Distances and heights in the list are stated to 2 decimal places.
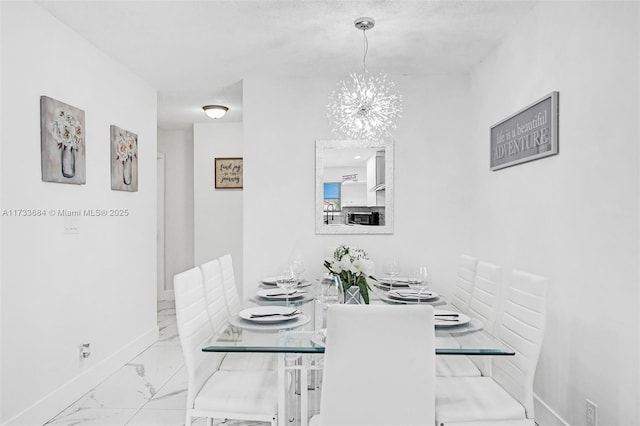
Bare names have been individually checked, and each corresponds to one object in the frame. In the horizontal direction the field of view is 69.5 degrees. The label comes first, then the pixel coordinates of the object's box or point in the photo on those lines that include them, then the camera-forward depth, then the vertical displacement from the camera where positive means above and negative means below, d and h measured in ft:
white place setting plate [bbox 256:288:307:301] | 9.28 -1.80
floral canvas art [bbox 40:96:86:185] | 8.98 +1.33
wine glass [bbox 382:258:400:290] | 10.14 -1.36
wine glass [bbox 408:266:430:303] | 8.41 -1.27
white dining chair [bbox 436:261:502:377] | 7.67 -1.93
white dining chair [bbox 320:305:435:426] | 5.13 -1.81
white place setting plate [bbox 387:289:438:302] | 8.80 -1.72
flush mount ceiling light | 16.94 +3.56
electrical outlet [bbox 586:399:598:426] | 7.16 -3.22
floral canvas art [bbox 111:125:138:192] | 11.94 +1.27
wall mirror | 13.51 +0.59
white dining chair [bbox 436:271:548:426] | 6.15 -2.67
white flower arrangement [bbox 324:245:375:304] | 7.68 -1.05
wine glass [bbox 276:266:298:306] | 8.64 -1.47
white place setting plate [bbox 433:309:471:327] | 6.81 -1.72
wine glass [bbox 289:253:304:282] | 9.73 -1.29
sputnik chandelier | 13.24 +2.90
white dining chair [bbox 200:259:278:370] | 7.87 -2.05
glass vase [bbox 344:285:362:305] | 7.64 -1.47
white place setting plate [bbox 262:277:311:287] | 10.67 -1.80
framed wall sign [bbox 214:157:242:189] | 20.75 +1.53
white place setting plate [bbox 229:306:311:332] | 6.95 -1.80
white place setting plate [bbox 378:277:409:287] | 10.52 -1.72
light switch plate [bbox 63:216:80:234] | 9.84 -0.39
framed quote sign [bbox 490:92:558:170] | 8.46 +1.53
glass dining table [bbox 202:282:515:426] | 5.97 -1.82
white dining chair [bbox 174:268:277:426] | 6.45 -2.68
